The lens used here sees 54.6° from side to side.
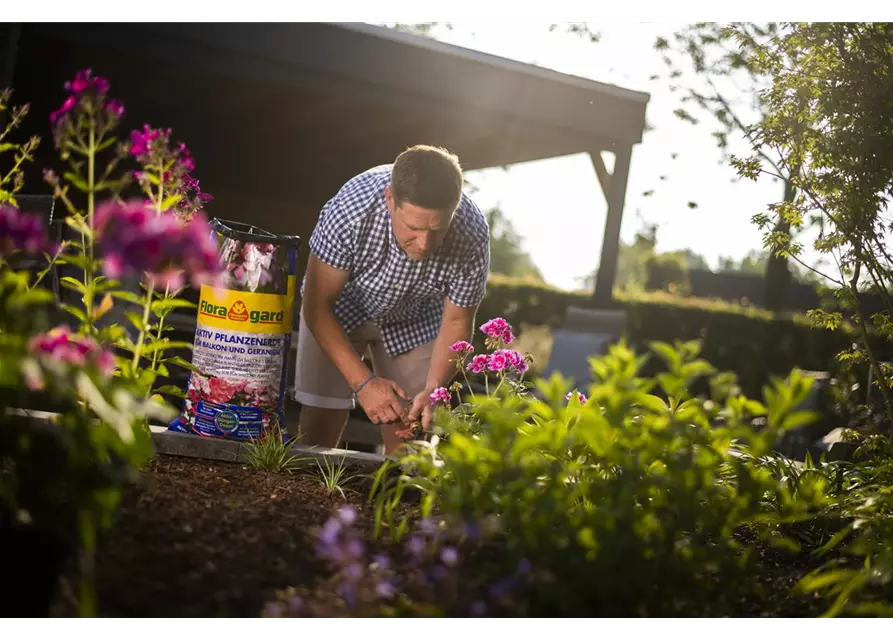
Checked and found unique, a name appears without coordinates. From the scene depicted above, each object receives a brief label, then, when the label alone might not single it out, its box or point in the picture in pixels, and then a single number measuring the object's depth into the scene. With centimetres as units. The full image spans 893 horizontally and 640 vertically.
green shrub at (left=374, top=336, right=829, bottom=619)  159
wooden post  841
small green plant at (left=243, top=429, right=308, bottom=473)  260
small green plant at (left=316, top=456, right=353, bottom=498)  247
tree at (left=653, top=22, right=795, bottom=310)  1308
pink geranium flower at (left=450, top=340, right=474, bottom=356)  296
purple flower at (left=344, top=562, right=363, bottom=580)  142
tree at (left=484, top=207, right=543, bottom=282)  7100
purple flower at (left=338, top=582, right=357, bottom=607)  145
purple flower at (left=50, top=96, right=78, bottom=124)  193
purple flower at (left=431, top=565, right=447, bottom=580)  154
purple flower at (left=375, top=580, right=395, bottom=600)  148
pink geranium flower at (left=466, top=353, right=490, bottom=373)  291
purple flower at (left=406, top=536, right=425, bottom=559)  162
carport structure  696
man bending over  305
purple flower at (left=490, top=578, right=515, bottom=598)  145
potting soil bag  263
